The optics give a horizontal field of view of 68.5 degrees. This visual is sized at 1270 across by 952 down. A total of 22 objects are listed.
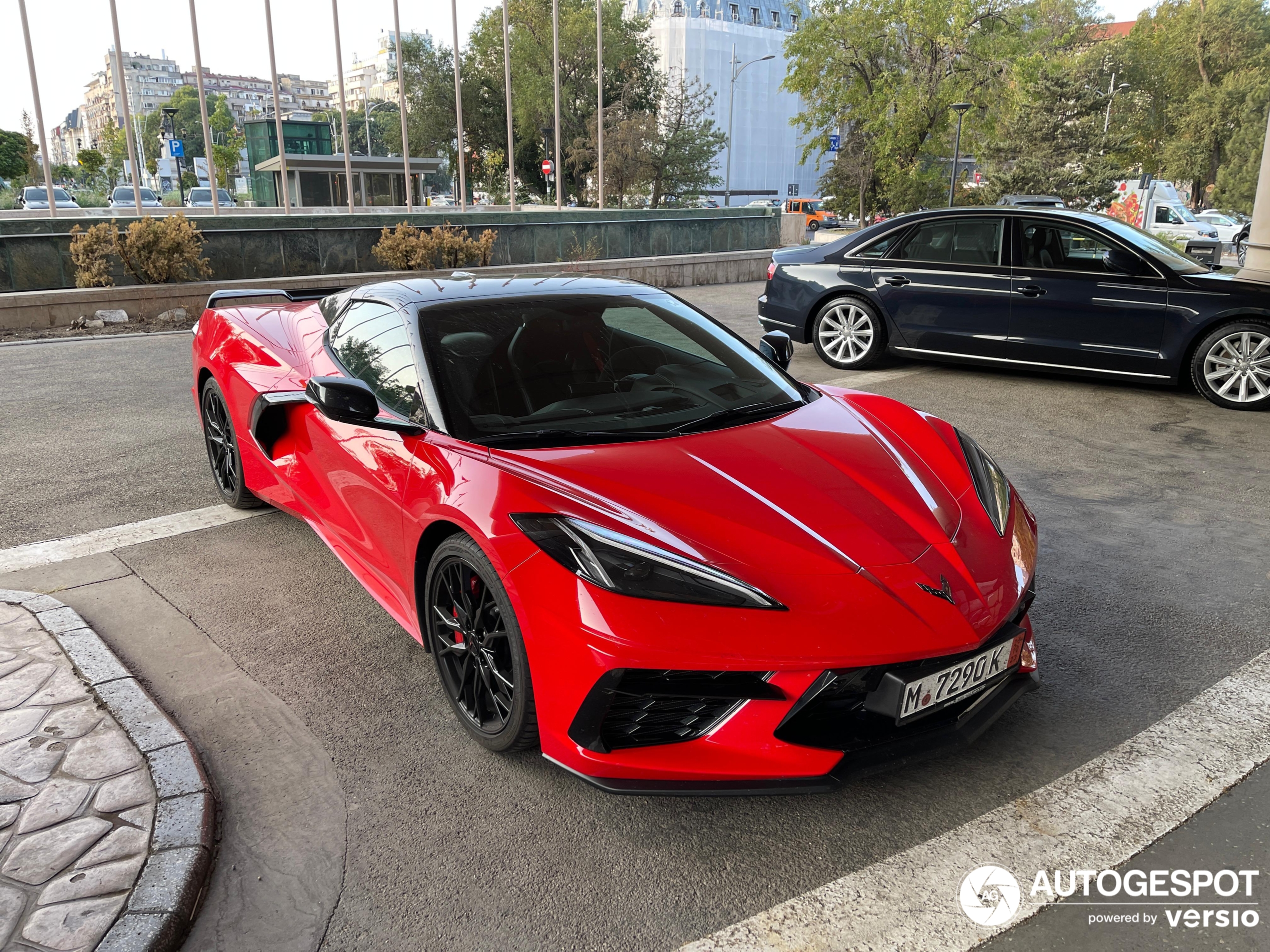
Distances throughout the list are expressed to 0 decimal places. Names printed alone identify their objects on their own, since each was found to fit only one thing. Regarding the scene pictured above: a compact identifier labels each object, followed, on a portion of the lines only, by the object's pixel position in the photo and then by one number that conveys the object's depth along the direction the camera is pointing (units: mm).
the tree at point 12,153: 58406
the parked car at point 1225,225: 34019
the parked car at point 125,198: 38594
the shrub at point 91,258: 12141
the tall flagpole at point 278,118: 15881
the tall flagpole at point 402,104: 17203
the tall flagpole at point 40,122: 14234
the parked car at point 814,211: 57656
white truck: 34438
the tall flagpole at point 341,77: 16891
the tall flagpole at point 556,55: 19469
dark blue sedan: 7367
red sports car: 2266
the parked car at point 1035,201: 19859
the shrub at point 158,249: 12320
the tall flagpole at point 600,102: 20250
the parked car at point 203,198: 39094
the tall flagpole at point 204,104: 15461
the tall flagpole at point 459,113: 18312
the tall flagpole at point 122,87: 14742
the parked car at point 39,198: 35188
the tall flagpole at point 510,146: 19031
